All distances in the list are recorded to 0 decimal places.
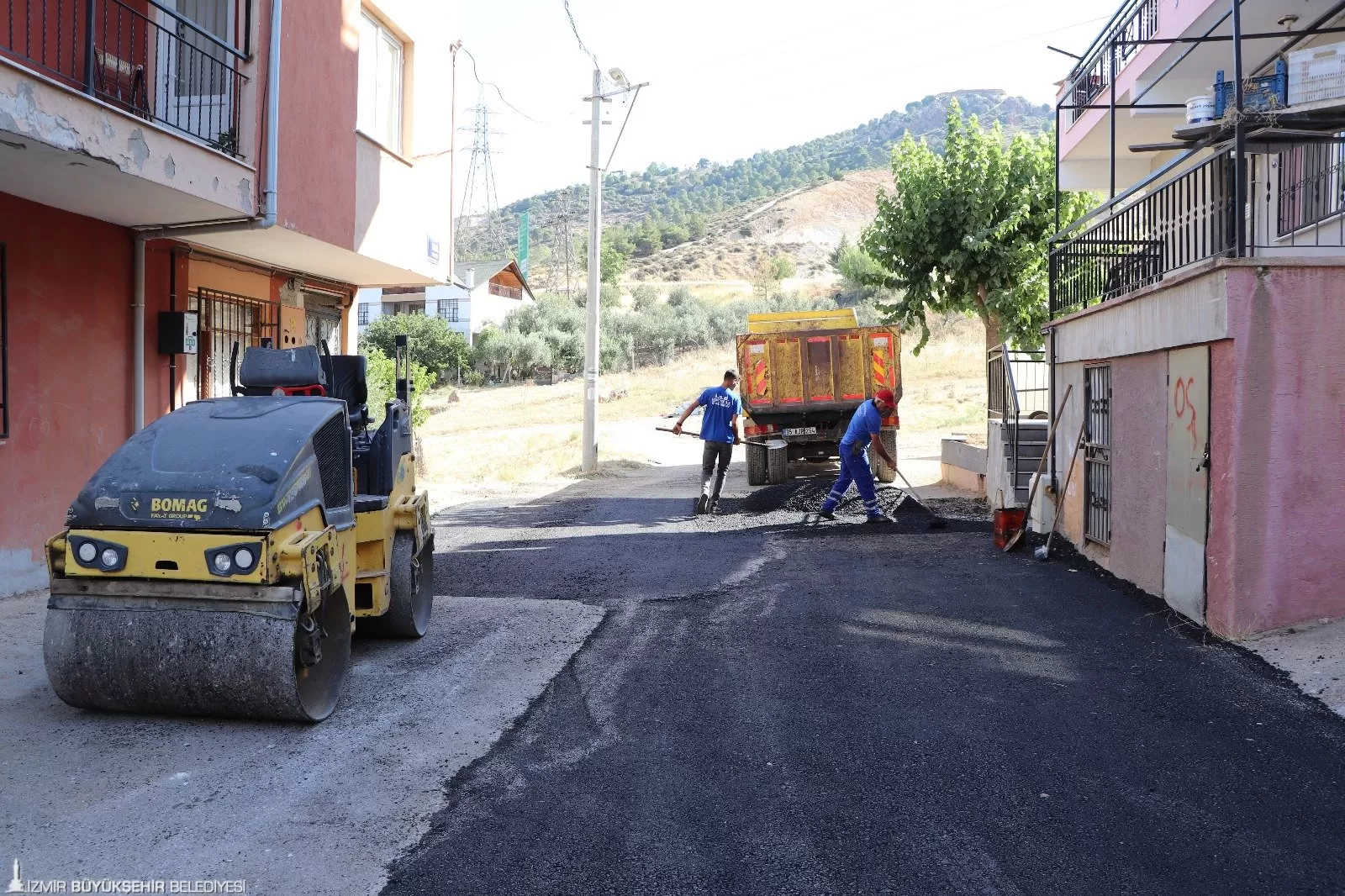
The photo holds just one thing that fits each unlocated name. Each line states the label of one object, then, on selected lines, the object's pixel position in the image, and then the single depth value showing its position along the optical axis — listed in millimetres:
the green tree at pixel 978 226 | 18547
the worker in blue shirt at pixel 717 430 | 14555
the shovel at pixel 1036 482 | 10867
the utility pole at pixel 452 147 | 14648
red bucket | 10969
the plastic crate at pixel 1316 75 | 9016
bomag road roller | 5035
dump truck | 17188
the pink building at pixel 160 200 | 8312
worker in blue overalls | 13328
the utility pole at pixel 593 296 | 22016
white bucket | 9016
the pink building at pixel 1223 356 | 7020
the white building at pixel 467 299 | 59125
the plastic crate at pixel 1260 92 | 8938
